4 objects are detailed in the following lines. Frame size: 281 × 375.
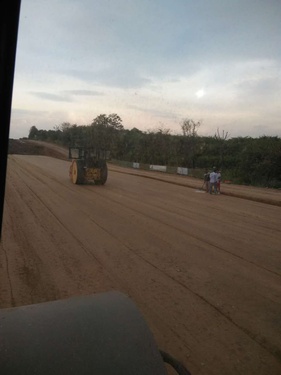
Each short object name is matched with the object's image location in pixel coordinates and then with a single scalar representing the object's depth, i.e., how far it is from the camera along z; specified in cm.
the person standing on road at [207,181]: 2189
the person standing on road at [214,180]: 2059
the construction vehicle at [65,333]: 154
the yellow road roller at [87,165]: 1975
